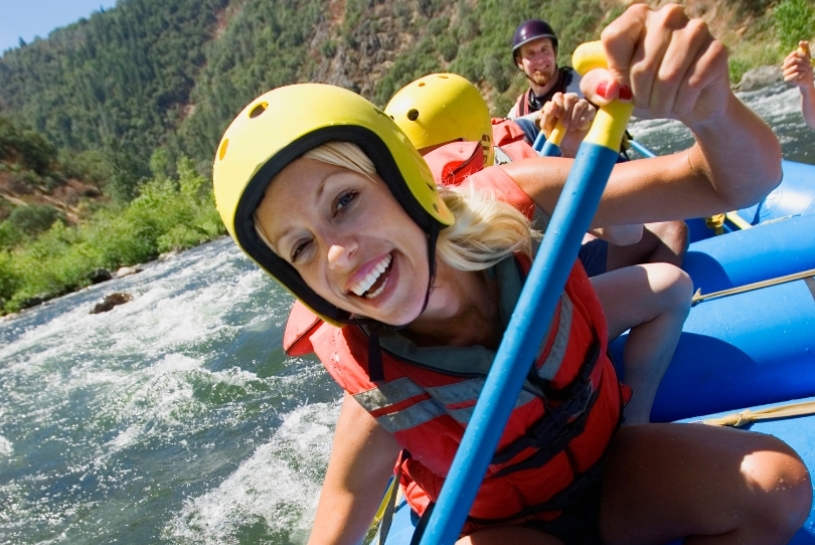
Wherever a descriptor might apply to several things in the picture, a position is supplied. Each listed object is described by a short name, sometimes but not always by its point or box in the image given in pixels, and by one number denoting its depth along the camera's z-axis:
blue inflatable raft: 1.82
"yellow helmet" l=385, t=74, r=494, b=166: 2.96
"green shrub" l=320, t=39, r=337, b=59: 85.25
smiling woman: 1.19
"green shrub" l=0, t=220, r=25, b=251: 32.51
